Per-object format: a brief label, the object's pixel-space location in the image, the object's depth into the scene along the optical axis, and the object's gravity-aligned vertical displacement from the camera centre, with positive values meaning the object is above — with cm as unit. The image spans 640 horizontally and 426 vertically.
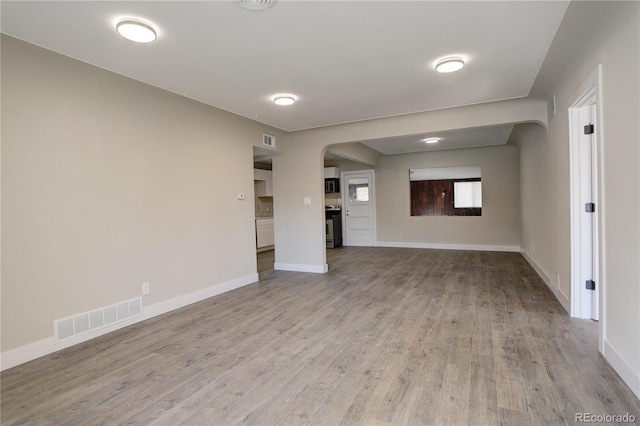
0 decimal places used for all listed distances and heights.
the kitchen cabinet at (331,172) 893 +92
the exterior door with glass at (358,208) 895 -9
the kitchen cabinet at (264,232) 818 -65
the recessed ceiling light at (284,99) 382 +129
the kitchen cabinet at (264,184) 856 +63
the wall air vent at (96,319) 274 -98
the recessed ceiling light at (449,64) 294 +128
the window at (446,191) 793 +29
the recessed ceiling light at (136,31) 225 +130
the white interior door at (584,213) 301 -14
